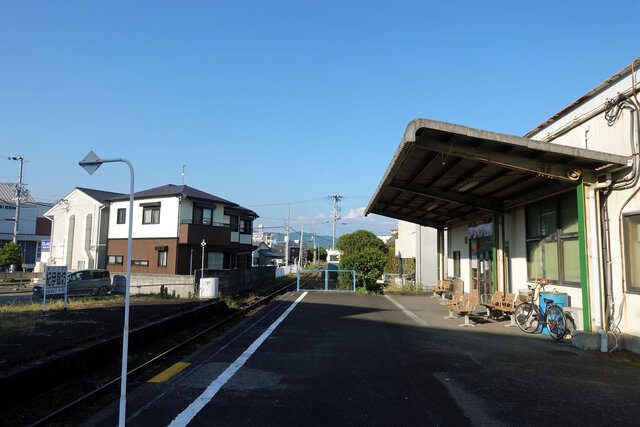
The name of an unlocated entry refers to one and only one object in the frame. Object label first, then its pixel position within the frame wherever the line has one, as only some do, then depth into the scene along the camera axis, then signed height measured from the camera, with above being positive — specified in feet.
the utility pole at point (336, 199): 219.41 +31.60
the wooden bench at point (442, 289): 62.99 -3.40
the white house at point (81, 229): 122.62 +8.36
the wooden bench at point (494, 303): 40.83 -3.46
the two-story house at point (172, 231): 104.73 +7.13
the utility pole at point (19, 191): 136.29 +21.32
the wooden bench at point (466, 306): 38.88 -3.66
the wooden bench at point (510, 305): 38.06 -3.46
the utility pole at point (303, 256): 215.43 +4.17
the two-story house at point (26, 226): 178.91 +13.03
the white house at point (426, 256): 88.99 +1.77
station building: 27.40 +5.89
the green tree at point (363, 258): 77.46 +0.97
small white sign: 43.91 -2.13
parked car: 78.23 -4.39
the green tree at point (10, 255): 123.03 +0.78
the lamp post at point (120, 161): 14.62 +3.22
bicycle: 31.32 -3.72
